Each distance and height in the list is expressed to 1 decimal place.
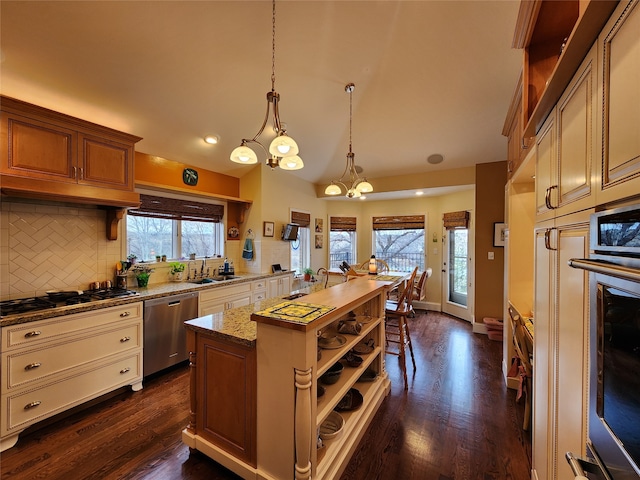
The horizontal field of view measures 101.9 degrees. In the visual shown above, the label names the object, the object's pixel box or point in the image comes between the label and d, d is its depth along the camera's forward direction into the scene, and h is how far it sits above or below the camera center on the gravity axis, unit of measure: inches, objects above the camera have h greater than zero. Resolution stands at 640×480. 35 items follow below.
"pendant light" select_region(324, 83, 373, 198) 117.8 +25.5
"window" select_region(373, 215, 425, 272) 220.8 -0.7
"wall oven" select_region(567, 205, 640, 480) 23.3 -10.8
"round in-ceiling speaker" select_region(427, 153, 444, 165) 163.2 +52.3
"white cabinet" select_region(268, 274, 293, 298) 168.2 -30.7
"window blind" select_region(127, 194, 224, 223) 127.5 +16.0
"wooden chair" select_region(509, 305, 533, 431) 78.3 -35.7
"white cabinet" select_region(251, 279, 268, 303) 154.4 -30.9
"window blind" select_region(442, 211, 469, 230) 185.3 +15.4
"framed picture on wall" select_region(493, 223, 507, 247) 155.1 +3.4
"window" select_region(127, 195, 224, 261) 127.1 +5.6
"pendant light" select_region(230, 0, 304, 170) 67.1 +25.1
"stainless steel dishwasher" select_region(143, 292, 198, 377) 102.9 -37.5
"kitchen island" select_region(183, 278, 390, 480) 52.5 -34.4
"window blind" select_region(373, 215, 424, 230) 218.5 +15.6
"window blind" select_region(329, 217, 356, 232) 238.8 +15.4
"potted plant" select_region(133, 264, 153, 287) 118.7 -16.2
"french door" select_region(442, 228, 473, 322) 187.0 -26.4
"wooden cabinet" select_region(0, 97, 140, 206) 76.3 +26.9
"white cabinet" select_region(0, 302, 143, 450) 72.2 -39.6
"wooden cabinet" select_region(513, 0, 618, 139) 31.3 +35.0
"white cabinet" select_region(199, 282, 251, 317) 124.4 -30.6
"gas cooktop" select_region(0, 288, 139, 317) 76.9 -20.9
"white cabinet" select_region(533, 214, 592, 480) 37.2 -17.9
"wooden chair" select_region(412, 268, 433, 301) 140.1 -26.1
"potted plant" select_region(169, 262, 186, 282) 135.6 -16.3
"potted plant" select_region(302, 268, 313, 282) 182.2 -25.4
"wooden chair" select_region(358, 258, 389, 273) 152.0 -18.3
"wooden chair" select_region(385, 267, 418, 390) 104.3 -31.8
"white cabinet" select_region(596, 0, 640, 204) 24.1 +13.9
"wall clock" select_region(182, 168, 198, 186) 144.4 +35.4
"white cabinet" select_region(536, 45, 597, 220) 33.4 +14.7
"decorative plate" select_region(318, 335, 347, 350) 69.7 -28.4
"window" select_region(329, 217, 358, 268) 241.4 -4.9
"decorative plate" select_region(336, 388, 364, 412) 77.5 -49.7
